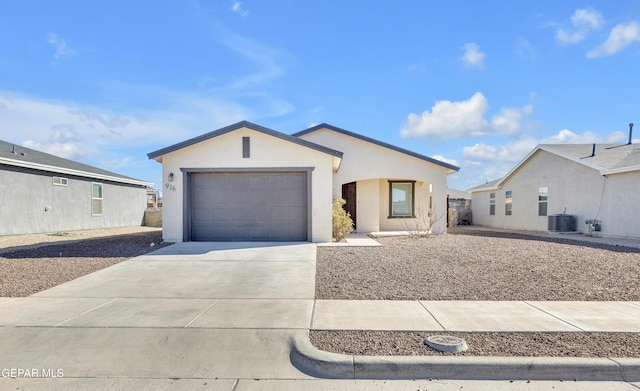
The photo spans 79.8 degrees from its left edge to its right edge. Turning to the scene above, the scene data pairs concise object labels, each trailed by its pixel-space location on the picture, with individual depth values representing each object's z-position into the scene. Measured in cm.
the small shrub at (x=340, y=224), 1307
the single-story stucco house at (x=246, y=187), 1252
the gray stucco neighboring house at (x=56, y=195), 1539
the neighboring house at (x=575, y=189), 1516
